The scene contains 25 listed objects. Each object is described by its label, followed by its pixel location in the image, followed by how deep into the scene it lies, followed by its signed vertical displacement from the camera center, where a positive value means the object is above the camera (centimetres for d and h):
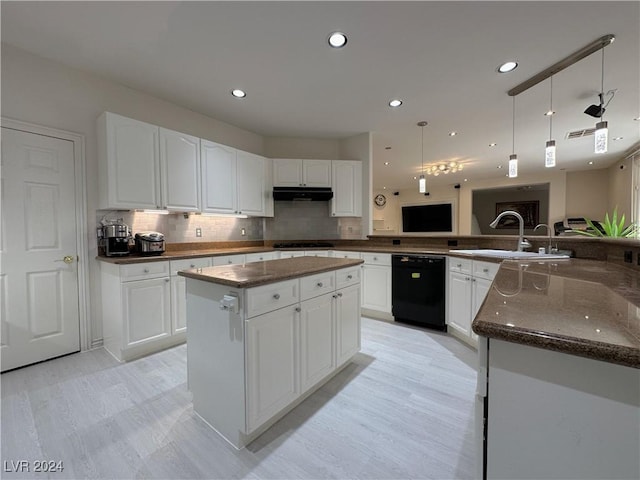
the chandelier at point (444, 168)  580 +146
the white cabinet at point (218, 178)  316 +71
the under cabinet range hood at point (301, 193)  385 +60
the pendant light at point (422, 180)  372 +76
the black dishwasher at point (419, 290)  292 -67
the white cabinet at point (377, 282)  329 -64
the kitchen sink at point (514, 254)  223 -22
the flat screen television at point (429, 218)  823 +47
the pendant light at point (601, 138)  186 +67
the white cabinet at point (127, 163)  241 +70
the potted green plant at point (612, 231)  256 +0
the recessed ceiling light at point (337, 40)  201 +153
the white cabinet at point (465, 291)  238 -58
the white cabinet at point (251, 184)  357 +71
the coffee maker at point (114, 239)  245 -4
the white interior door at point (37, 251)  212 -13
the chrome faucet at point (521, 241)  251 -10
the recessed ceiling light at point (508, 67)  234 +151
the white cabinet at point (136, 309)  227 -68
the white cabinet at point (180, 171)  277 +71
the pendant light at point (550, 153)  224 +68
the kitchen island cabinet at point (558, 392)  54 -37
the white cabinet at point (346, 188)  404 +70
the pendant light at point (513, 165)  265 +69
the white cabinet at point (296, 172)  397 +93
